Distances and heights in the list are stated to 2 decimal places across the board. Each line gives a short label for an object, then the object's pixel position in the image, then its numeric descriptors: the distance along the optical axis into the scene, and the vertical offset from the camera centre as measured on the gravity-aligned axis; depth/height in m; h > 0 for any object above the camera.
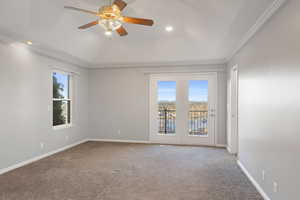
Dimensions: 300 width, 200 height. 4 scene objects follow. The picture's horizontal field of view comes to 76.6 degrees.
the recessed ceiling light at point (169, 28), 4.03 +1.54
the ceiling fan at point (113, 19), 2.22 +1.02
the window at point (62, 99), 4.98 +0.02
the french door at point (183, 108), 5.66 -0.26
